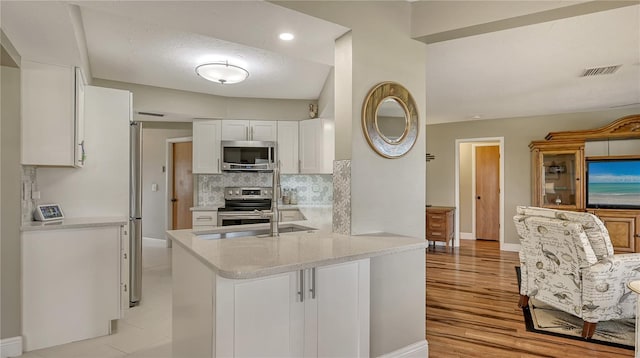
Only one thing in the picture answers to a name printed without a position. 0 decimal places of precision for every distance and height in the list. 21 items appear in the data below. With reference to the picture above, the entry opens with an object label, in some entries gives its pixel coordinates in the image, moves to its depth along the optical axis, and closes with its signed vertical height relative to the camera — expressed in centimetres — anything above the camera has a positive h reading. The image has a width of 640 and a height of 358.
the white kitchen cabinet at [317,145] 489 +53
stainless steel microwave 494 +40
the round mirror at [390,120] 229 +43
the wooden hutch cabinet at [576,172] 491 +16
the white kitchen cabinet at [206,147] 500 +51
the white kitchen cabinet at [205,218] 484 -49
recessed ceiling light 234 +100
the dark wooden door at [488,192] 739 -20
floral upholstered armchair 278 -71
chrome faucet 230 -17
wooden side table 596 -71
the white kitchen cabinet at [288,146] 509 +54
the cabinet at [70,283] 257 -78
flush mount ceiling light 321 +105
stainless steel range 472 -31
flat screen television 502 -1
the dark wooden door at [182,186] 632 -6
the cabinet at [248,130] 503 +77
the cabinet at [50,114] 261 +53
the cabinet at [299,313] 150 -62
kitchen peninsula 150 -55
